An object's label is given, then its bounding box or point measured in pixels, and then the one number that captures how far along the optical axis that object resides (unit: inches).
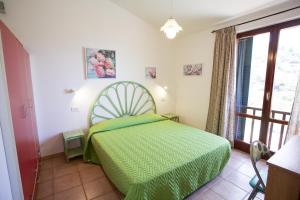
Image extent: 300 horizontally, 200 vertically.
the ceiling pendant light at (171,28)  79.3
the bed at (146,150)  61.9
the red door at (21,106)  50.6
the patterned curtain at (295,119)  87.6
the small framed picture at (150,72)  148.0
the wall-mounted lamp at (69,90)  111.2
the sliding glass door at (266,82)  97.0
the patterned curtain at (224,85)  116.2
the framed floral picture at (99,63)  116.3
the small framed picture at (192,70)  143.5
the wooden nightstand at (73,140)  103.7
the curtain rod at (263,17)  87.1
